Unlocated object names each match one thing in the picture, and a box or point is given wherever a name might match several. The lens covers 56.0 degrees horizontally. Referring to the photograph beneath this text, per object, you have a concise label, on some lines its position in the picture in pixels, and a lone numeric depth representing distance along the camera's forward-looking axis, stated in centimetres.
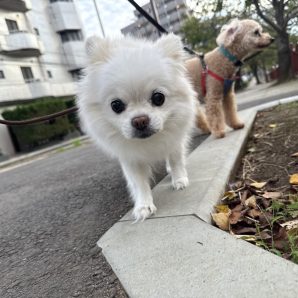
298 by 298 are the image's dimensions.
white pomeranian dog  30
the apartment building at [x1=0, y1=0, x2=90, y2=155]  1582
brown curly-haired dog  63
